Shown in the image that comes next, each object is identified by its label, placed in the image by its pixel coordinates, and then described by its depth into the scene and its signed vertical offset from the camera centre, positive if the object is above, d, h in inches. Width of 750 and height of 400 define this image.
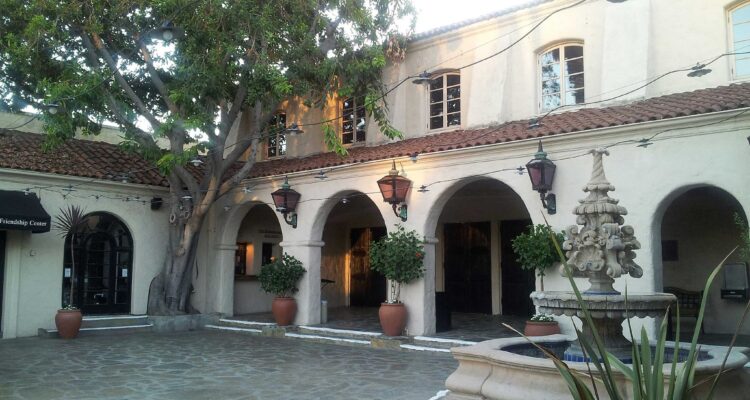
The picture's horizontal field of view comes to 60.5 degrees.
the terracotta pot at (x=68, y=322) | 530.0 -52.6
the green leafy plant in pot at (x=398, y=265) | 491.2 -3.7
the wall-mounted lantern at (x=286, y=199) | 577.0 +54.3
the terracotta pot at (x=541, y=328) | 403.9 -42.3
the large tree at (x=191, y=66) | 518.0 +162.8
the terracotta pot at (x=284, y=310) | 573.3 -44.8
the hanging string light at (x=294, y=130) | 453.5 +91.9
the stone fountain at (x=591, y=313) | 218.5 -18.6
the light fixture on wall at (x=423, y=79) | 394.3 +111.4
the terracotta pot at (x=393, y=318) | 493.7 -44.4
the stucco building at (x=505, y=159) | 399.5 +73.9
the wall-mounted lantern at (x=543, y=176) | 423.8 +56.3
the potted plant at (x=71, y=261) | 531.2 -2.2
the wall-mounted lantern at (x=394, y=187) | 500.7 +56.8
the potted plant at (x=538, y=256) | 405.7 +3.1
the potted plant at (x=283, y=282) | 570.9 -20.0
